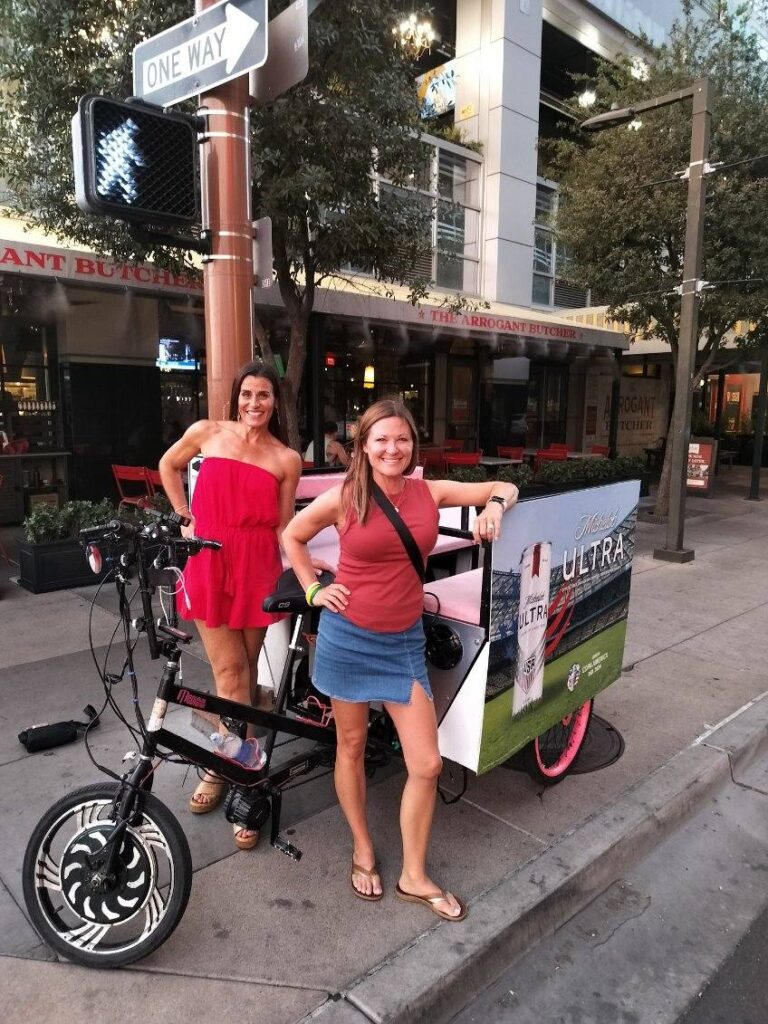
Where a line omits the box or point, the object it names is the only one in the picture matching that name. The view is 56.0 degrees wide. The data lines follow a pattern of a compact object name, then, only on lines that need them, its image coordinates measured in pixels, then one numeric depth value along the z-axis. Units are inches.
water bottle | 102.2
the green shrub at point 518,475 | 434.1
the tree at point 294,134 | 234.8
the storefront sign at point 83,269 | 275.0
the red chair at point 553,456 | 537.6
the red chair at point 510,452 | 578.8
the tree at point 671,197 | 376.5
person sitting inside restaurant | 376.2
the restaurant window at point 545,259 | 699.4
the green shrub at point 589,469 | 462.3
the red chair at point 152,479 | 342.6
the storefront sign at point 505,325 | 418.0
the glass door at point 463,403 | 647.1
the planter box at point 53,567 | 255.8
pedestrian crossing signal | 124.4
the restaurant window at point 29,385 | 400.8
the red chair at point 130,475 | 344.2
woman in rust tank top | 96.6
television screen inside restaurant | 448.1
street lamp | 310.8
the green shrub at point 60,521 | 257.0
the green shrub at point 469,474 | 403.5
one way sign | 129.6
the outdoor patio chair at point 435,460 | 481.9
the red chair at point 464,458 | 466.6
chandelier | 313.7
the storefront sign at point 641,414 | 818.2
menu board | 485.7
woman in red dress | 117.5
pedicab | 89.0
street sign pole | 142.9
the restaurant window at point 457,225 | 613.9
